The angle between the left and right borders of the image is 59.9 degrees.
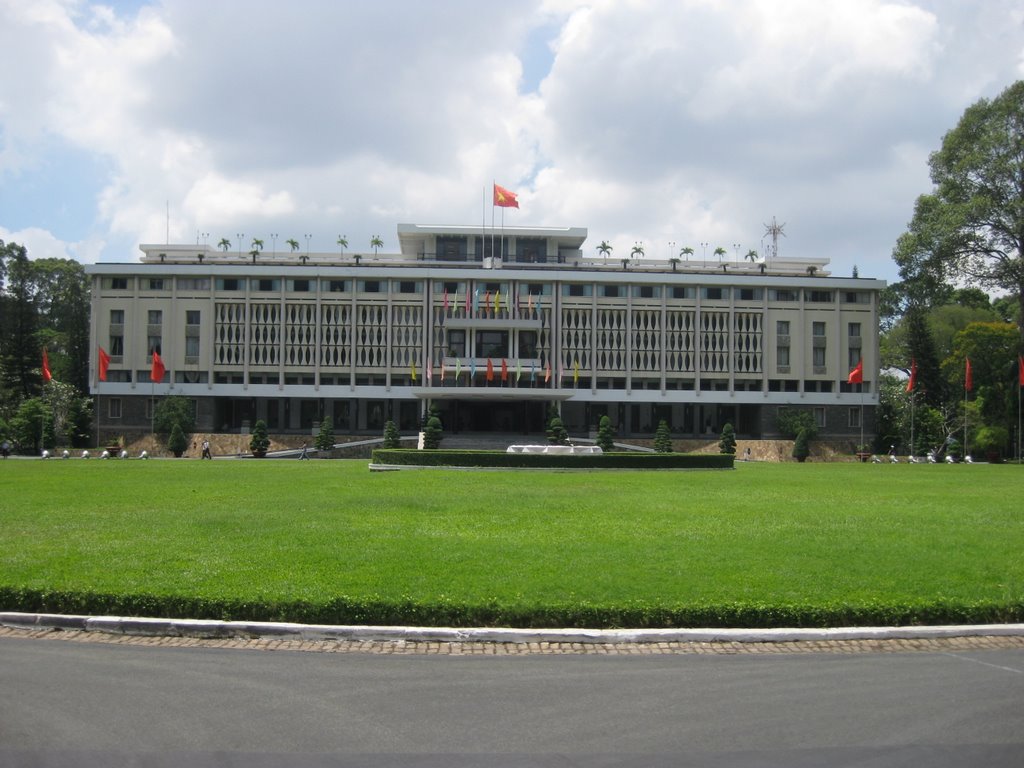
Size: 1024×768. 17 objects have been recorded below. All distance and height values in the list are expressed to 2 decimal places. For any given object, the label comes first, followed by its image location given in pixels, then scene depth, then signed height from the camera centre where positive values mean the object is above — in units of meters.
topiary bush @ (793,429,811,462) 65.06 -3.19
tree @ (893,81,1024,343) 54.56 +12.40
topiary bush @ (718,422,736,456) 56.45 -2.39
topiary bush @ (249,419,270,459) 59.16 -2.44
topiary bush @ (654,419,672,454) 56.94 -2.34
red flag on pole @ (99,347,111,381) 64.56 +3.11
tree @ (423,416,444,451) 52.44 -1.77
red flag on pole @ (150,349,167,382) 64.31 +2.59
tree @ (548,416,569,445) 57.17 -1.98
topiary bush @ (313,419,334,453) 60.81 -2.43
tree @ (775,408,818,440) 68.75 -1.44
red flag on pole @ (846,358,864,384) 62.91 +2.10
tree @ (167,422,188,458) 60.28 -2.55
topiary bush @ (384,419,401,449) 56.62 -2.09
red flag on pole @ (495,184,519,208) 63.94 +14.86
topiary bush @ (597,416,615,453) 55.22 -2.15
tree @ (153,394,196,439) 65.50 -0.84
